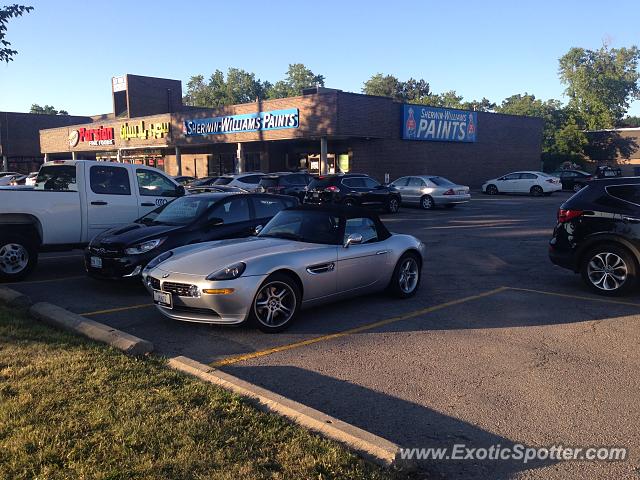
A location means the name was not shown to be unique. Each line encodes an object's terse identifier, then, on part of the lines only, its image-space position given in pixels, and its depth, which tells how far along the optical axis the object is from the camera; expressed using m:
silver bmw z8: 6.05
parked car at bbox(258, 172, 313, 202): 22.34
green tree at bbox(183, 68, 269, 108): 123.44
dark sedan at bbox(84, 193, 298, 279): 8.26
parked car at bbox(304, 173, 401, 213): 20.91
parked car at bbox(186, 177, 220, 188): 24.87
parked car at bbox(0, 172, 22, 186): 30.75
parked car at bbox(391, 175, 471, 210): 24.19
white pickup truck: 9.08
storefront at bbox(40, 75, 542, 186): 29.66
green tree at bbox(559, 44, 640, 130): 94.00
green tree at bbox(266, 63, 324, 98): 127.88
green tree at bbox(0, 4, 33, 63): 10.15
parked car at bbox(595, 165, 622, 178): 38.02
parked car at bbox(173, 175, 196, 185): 28.97
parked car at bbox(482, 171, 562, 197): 32.94
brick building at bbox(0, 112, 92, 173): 59.62
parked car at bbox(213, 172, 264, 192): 23.29
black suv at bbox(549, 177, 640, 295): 7.93
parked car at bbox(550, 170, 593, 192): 37.62
